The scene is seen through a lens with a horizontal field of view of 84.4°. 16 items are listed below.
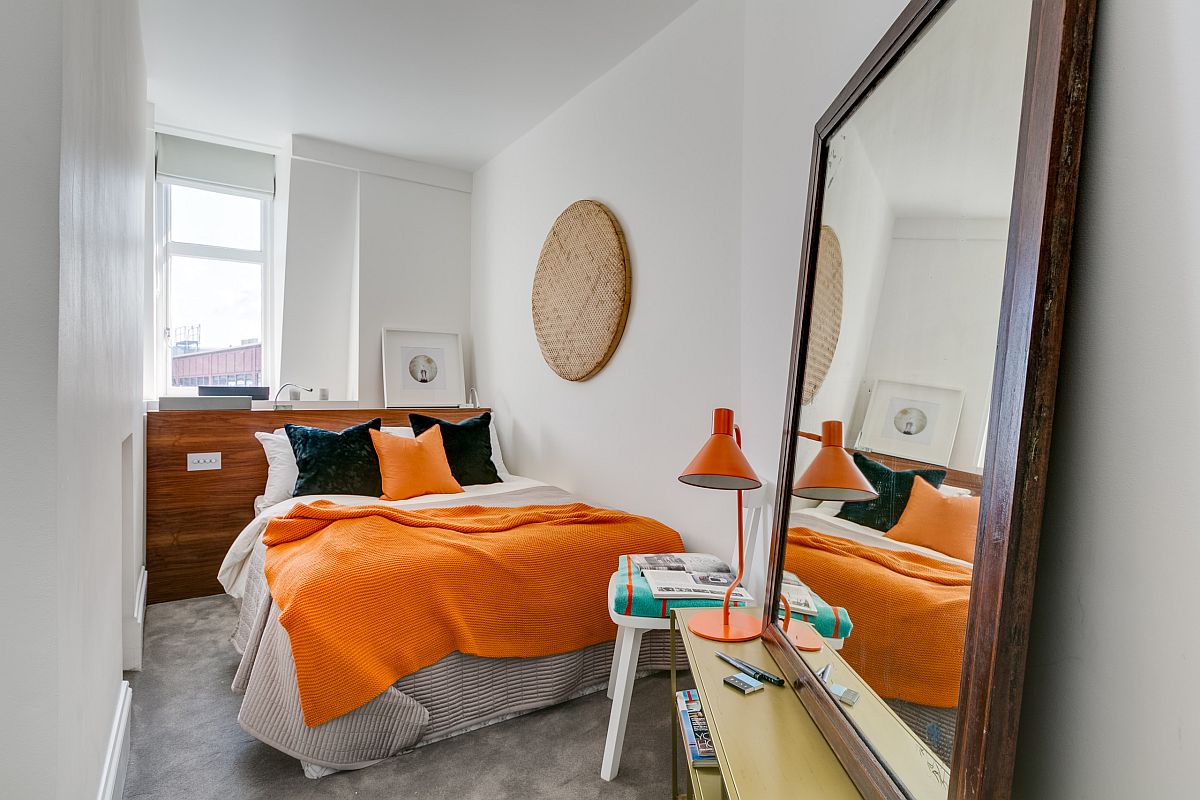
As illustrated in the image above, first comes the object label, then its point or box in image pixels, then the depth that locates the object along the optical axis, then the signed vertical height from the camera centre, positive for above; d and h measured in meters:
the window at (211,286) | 3.98 +0.36
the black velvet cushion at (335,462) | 3.26 -0.56
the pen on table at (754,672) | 1.21 -0.55
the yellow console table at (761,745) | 0.88 -0.55
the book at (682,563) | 2.02 -0.60
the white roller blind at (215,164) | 3.91 +1.09
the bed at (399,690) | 1.86 -1.05
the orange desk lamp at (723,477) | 1.47 -0.25
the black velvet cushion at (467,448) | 3.60 -0.49
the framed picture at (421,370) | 4.20 -0.09
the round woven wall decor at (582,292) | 3.02 +0.36
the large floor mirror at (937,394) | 0.65 -0.01
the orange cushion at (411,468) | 3.27 -0.57
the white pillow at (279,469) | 3.34 -0.62
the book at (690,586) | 1.77 -0.59
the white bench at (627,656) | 1.79 -0.80
